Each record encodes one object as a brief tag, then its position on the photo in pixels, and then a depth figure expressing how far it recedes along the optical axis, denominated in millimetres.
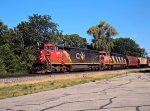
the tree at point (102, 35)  94375
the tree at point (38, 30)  77125
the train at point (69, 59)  33594
